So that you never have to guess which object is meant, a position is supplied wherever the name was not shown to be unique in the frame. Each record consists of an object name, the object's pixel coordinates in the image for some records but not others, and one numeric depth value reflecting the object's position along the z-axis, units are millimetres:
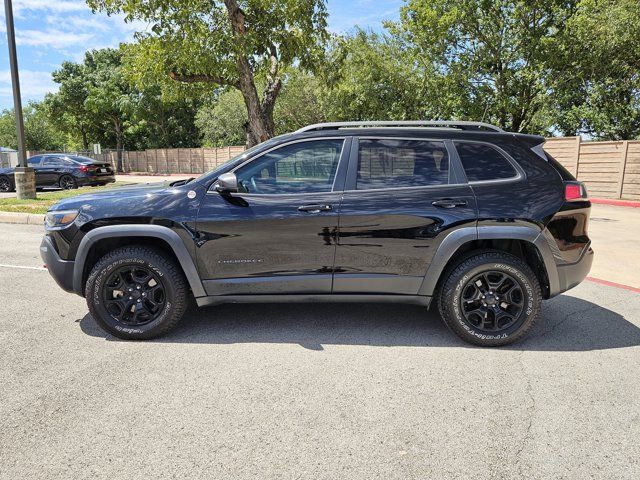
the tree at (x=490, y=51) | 19891
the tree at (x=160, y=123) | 36594
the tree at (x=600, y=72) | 18016
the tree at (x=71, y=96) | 38438
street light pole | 11698
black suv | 3781
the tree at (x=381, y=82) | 26225
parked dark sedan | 17203
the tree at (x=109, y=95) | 37028
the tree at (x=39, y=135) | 63688
